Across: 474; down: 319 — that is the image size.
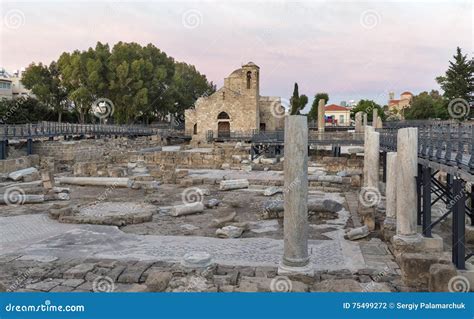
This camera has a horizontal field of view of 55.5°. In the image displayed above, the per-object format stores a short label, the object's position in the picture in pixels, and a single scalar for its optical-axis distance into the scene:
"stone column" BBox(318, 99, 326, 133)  42.25
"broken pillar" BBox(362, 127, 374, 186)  14.39
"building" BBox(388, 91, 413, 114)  107.88
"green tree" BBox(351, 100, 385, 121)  70.67
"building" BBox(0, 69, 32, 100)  63.97
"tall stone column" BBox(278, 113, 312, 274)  7.44
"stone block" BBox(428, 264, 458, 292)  6.86
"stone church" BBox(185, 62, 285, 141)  47.84
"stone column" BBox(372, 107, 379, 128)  38.78
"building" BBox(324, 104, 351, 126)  89.56
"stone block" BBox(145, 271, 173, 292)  6.91
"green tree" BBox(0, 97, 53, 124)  40.60
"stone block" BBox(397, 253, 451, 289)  7.36
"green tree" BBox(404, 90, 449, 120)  64.44
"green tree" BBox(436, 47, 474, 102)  48.31
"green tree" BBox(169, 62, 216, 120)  60.53
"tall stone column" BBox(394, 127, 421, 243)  9.12
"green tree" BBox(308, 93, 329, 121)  77.38
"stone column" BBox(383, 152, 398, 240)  10.88
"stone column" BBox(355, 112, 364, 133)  38.03
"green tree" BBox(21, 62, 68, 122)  49.91
